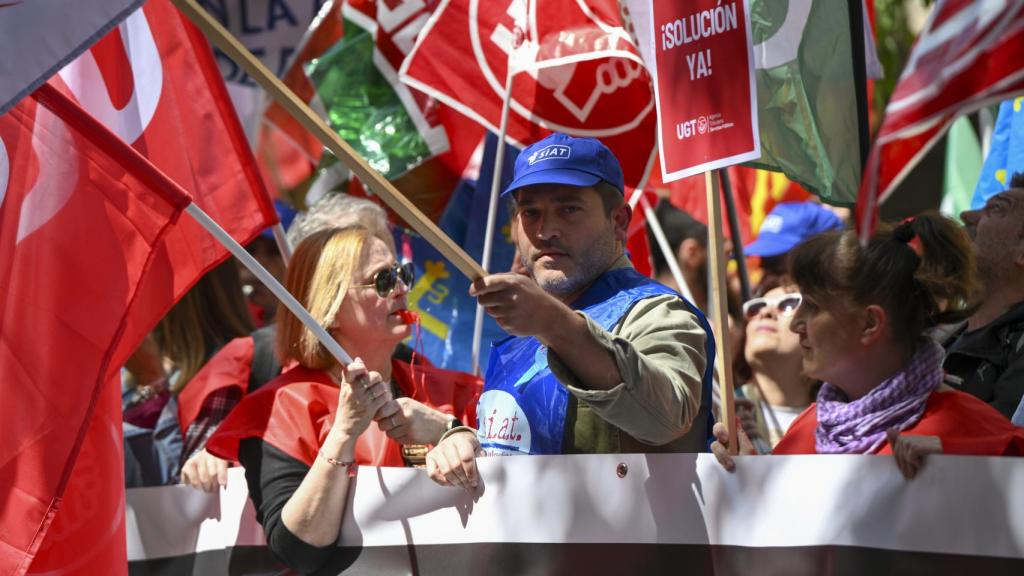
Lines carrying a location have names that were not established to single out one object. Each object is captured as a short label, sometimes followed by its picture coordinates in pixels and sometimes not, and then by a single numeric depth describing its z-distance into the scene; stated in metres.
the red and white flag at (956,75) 5.16
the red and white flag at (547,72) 10.98
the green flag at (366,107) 12.84
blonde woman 7.16
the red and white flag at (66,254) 7.16
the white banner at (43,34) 6.41
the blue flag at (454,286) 12.40
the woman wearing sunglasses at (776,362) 10.61
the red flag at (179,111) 8.59
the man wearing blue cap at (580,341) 5.91
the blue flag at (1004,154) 10.18
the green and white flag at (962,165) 15.56
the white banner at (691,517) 5.49
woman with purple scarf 6.16
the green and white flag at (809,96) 8.20
